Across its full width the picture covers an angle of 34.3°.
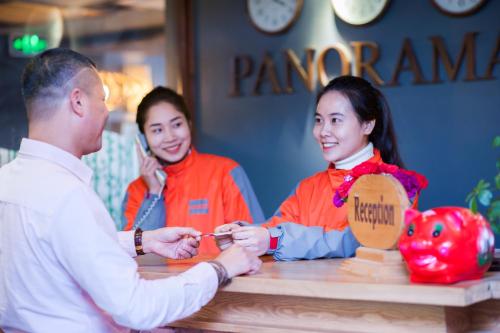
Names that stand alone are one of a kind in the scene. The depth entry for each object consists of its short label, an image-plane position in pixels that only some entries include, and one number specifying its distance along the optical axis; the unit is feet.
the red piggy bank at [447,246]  6.63
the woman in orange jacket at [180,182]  12.87
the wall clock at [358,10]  15.91
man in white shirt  6.81
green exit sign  16.26
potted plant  8.36
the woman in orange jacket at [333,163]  9.23
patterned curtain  17.49
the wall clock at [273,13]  17.08
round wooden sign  7.11
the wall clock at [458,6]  14.85
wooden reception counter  6.77
